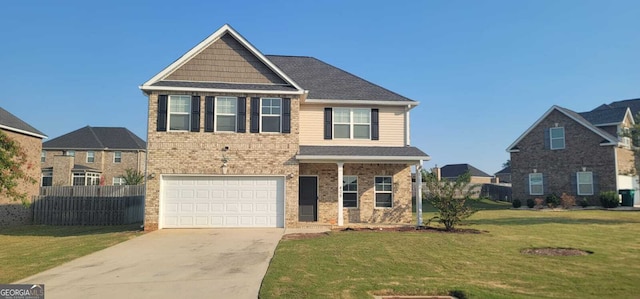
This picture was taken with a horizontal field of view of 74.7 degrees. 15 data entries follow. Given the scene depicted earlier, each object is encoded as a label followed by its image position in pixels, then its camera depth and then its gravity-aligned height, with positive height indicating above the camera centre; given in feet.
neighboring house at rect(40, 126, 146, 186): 138.00 +8.88
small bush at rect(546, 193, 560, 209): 97.04 -4.39
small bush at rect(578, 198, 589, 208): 94.43 -4.67
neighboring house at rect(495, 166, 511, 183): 235.89 +3.95
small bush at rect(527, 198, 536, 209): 101.65 -5.13
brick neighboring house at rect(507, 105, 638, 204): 95.50 +6.54
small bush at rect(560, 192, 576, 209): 94.43 -4.25
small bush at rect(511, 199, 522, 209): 103.87 -5.24
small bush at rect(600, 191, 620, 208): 89.92 -3.58
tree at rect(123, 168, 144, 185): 128.77 +0.85
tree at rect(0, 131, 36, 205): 45.78 +1.71
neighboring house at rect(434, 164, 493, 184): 211.61 +4.98
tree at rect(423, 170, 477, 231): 52.85 -2.47
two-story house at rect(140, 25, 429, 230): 56.80 +4.42
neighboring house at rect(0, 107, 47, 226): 68.18 +3.85
